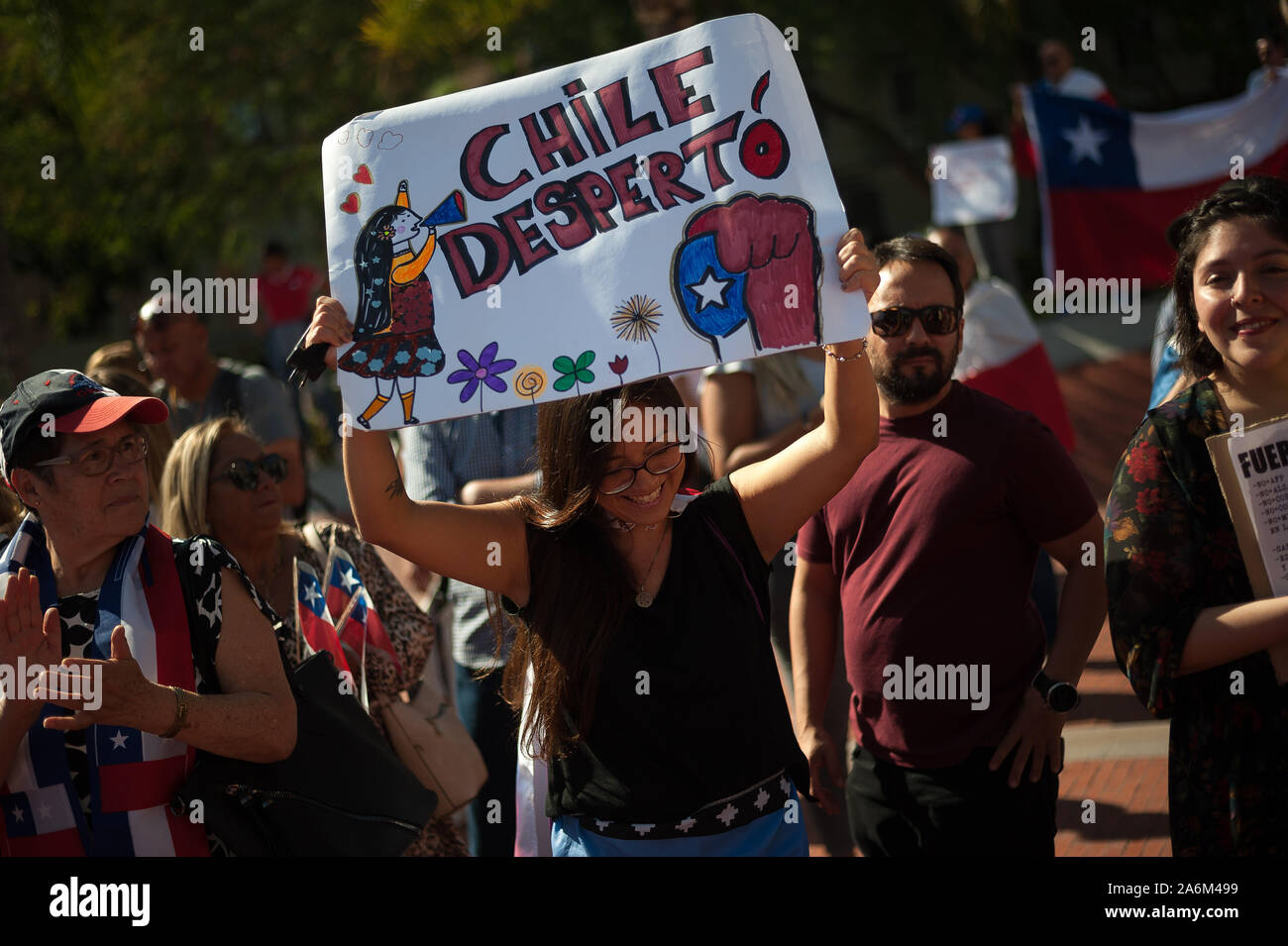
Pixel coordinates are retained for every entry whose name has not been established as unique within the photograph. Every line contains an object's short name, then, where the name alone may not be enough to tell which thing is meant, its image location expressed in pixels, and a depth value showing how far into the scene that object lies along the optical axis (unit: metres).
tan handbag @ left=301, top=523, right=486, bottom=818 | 3.94
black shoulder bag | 2.90
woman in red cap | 2.79
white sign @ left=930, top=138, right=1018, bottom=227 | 9.55
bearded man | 3.37
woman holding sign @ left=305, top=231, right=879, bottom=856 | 2.75
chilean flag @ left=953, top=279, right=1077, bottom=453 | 5.43
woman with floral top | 2.69
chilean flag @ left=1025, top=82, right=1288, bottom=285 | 7.62
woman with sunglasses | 4.07
